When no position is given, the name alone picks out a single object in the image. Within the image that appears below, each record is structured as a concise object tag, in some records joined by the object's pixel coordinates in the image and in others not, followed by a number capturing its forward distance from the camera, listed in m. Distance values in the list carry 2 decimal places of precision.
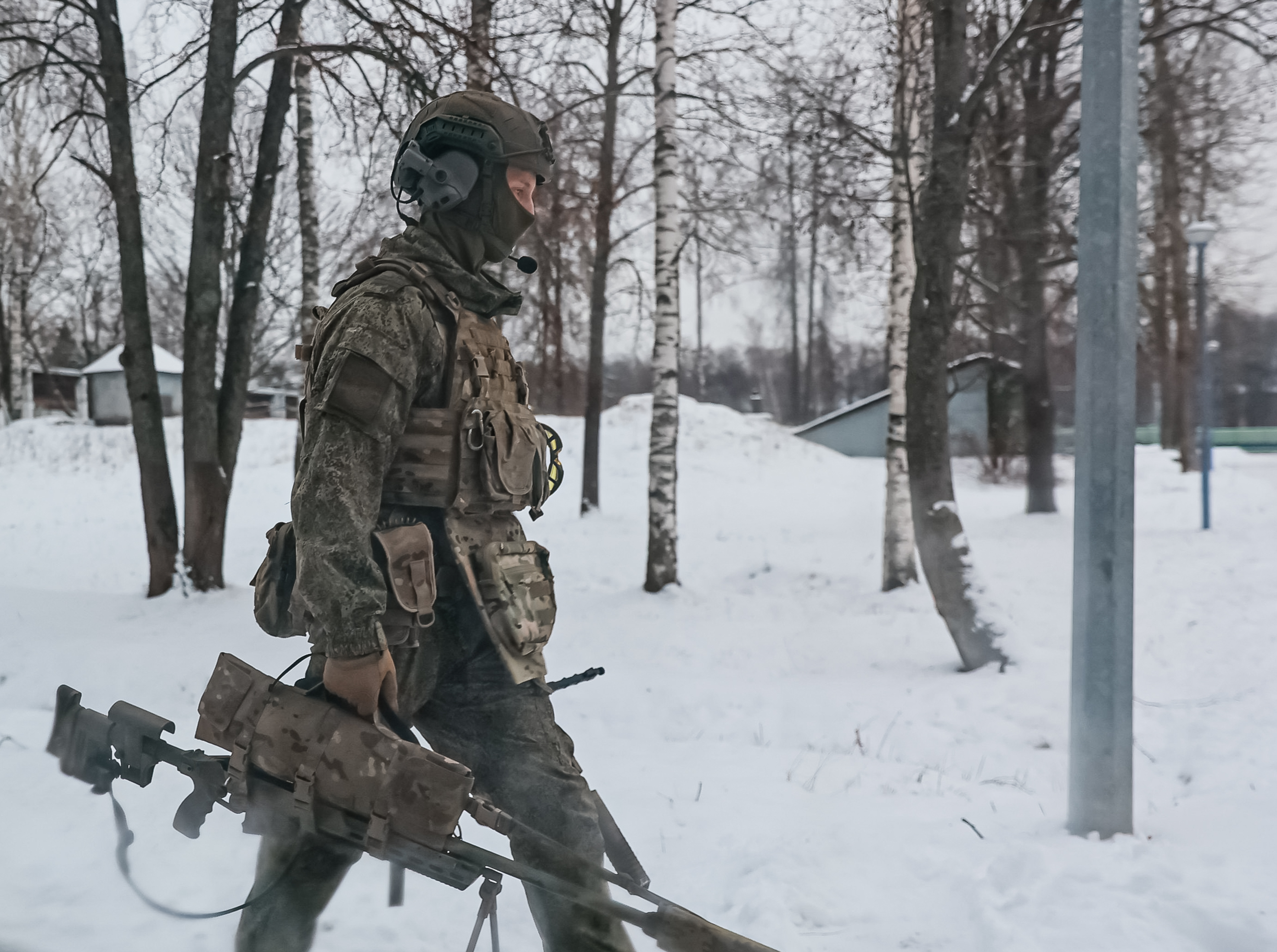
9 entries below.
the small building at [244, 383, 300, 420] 32.38
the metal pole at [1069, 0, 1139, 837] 3.44
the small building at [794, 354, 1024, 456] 21.55
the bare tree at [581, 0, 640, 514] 12.49
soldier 1.89
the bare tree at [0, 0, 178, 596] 8.27
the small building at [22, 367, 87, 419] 37.88
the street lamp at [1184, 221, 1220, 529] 11.84
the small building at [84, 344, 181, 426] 28.28
